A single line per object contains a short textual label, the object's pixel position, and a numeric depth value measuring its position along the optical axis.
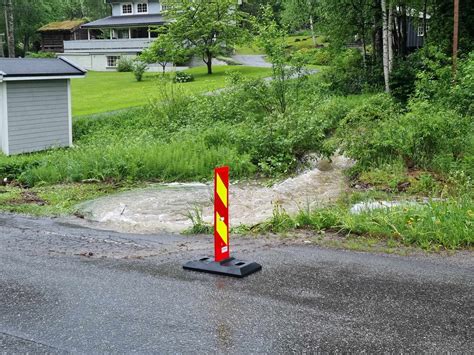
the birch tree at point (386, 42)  20.91
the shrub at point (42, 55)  55.67
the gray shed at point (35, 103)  17.69
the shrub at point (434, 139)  11.89
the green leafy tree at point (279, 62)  17.62
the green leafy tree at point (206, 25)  39.03
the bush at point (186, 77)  32.77
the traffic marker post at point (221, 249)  6.37
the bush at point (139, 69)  38.28
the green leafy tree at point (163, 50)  38.38
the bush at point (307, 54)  18.34
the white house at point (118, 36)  53.84
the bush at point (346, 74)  24.38
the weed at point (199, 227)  8.69
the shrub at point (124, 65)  49.92
